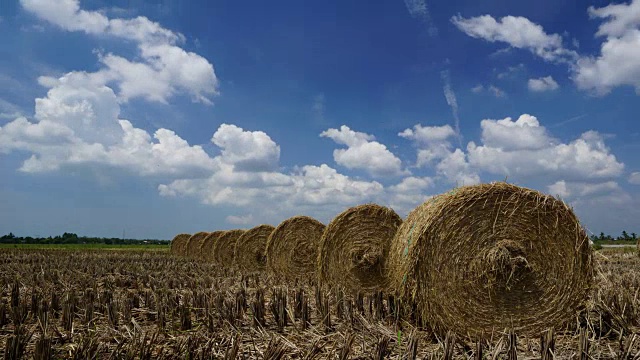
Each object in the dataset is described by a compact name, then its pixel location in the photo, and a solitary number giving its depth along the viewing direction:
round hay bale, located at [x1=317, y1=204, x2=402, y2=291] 8.40
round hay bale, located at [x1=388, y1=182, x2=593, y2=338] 5.27
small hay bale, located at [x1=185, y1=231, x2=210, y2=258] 22.53
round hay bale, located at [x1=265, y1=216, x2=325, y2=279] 11.46
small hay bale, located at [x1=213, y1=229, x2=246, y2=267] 17.98
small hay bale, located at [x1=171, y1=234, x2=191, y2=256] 25.38
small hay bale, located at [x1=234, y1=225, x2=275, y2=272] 14.91
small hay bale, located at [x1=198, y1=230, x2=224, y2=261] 19.95
